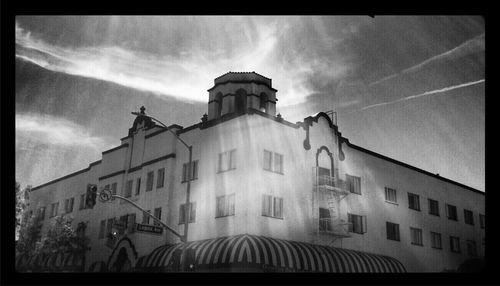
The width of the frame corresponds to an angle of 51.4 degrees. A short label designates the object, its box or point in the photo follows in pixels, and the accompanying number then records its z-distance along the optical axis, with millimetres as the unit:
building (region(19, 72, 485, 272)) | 36719
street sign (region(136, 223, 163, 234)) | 31578
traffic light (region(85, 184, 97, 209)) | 30906
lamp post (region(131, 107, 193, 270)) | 30125
